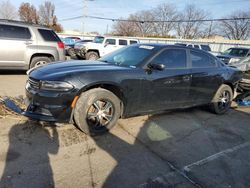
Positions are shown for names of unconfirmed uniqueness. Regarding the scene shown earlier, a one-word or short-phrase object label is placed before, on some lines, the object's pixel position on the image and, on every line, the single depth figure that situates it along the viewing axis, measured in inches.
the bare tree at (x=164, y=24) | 2009.6
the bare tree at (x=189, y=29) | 1970.6
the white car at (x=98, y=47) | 459.9
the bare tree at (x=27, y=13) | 1685.2
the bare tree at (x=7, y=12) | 1527.1
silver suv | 246.6
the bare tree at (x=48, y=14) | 1763.1
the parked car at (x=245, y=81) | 256.6
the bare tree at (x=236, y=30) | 1880.5
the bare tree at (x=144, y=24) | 2027.6
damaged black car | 115.4
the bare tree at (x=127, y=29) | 2035.5
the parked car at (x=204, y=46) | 601.1
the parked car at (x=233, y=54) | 420.6
